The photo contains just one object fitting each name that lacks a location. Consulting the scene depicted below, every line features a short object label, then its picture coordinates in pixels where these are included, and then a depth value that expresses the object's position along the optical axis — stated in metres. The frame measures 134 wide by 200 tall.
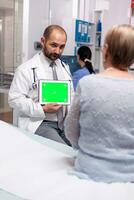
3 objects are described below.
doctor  2.12
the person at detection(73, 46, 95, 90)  3.66
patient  1.20
